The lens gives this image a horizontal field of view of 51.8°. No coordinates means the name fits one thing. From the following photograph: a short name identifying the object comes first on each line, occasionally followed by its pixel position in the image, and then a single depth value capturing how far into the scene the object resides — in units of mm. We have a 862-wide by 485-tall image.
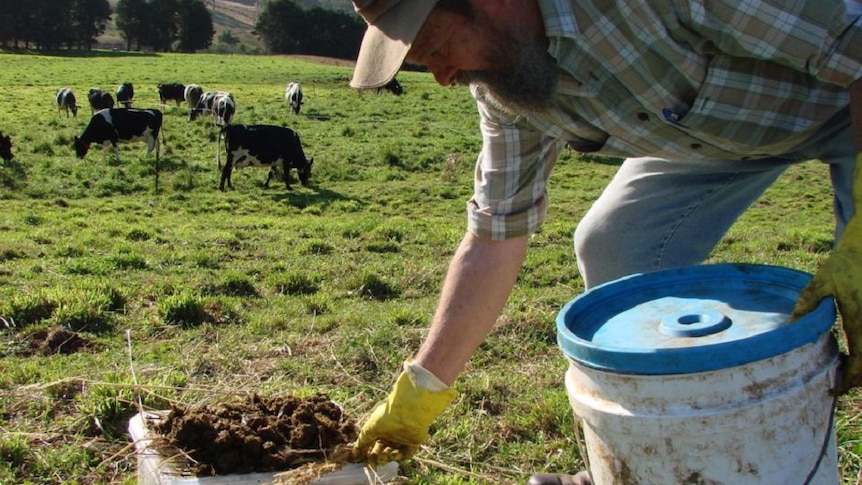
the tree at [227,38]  96938
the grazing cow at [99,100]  28469
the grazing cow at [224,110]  24875
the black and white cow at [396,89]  34278
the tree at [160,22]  79188
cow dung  2973
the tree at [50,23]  71625
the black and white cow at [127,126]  18766
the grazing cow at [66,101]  27366
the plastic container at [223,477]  2789
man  2373
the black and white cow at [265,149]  16672
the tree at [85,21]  74125
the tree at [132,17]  78562
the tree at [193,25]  80438
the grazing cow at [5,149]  16609
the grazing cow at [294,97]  28250
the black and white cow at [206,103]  26859
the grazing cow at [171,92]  33250
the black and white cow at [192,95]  31438
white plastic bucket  1919
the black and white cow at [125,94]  30750
